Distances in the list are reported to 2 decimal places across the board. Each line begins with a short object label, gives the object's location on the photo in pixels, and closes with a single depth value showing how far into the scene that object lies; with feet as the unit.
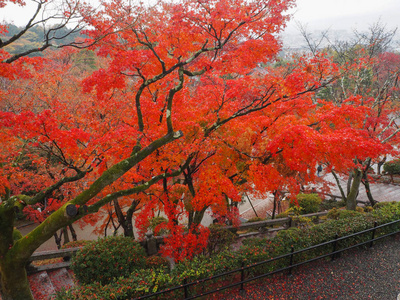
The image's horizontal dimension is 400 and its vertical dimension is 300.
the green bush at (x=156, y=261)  31.89
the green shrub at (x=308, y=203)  58.34
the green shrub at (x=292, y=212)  51.36
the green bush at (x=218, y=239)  33.96
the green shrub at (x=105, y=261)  27.07
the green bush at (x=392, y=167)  76.13
